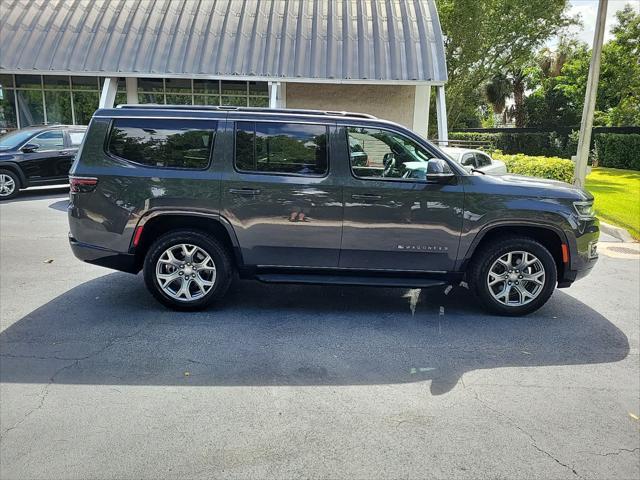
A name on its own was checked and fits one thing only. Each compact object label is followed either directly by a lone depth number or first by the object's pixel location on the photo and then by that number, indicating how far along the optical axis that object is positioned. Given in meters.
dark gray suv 5.02
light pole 11.84
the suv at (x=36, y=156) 12.14
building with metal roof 16.88
